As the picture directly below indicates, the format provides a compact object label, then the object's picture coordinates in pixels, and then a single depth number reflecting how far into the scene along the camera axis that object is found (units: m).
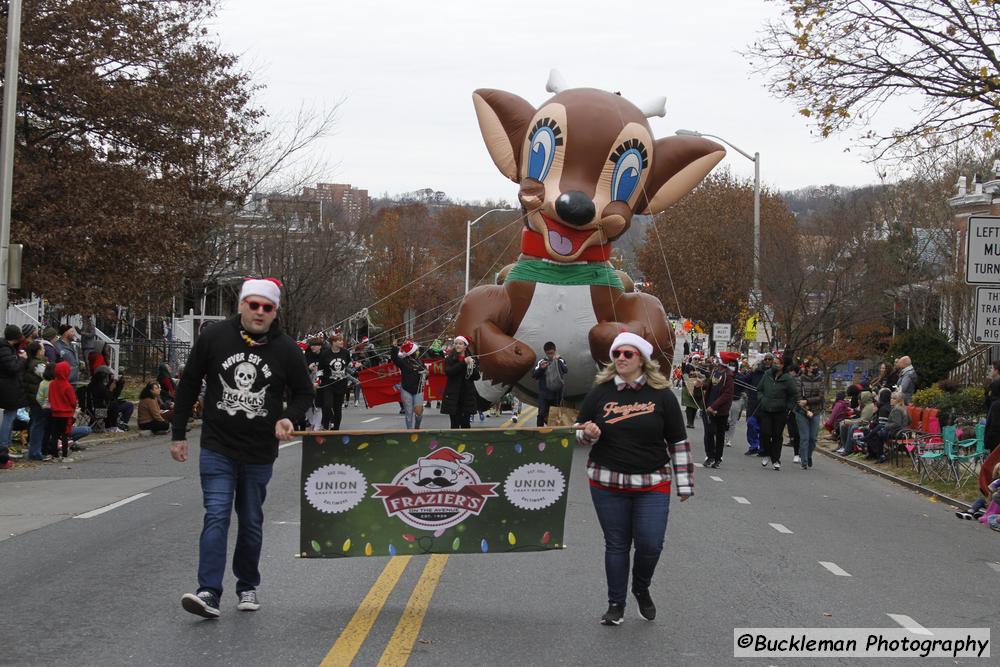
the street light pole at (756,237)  35.34
